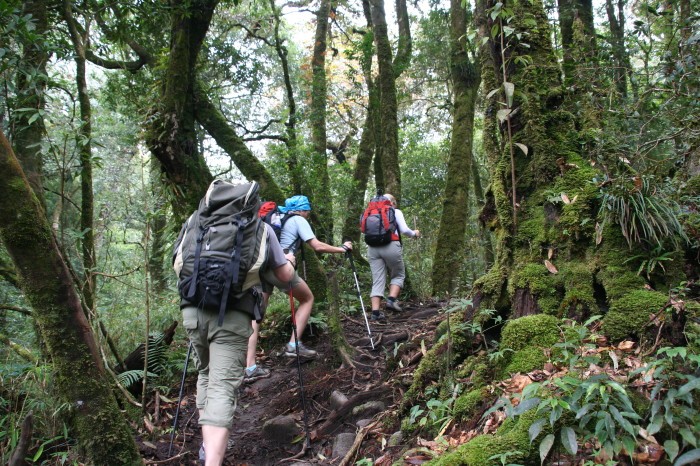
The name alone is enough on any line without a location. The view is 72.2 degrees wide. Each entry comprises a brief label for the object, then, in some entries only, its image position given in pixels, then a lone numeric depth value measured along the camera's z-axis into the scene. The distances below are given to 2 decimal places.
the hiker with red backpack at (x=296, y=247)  6.04
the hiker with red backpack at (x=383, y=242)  7.97
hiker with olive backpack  3.58
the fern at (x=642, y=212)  3.22
